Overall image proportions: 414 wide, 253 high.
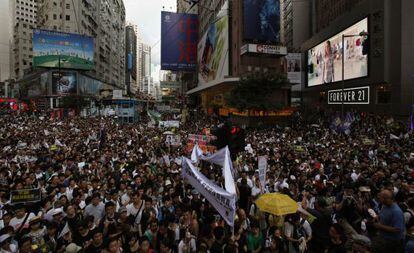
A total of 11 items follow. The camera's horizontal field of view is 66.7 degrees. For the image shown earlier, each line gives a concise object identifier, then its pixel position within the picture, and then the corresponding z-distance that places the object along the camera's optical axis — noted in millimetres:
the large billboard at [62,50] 55812
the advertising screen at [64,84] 60719
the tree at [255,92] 31969
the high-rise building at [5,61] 104312
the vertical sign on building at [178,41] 62716
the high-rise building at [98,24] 67188
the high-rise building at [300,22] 72625
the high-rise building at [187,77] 76462
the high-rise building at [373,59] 28906
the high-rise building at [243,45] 40969
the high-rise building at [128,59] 168000
